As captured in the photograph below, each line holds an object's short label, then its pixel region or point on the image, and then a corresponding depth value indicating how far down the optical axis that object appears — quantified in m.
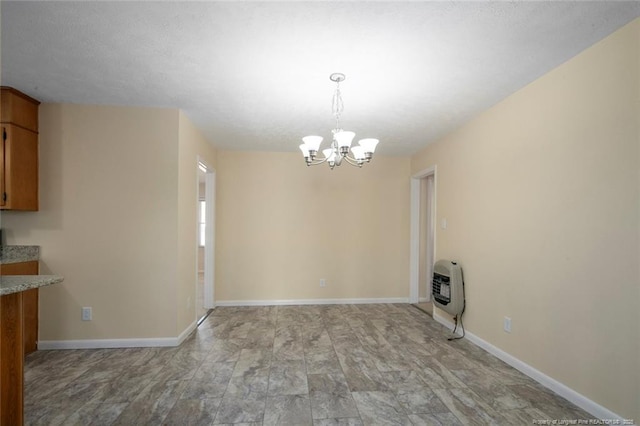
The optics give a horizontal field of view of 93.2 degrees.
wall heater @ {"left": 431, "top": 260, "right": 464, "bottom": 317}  3.46
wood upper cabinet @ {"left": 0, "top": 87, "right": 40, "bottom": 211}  2.73
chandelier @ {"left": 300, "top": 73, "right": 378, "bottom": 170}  2.37
